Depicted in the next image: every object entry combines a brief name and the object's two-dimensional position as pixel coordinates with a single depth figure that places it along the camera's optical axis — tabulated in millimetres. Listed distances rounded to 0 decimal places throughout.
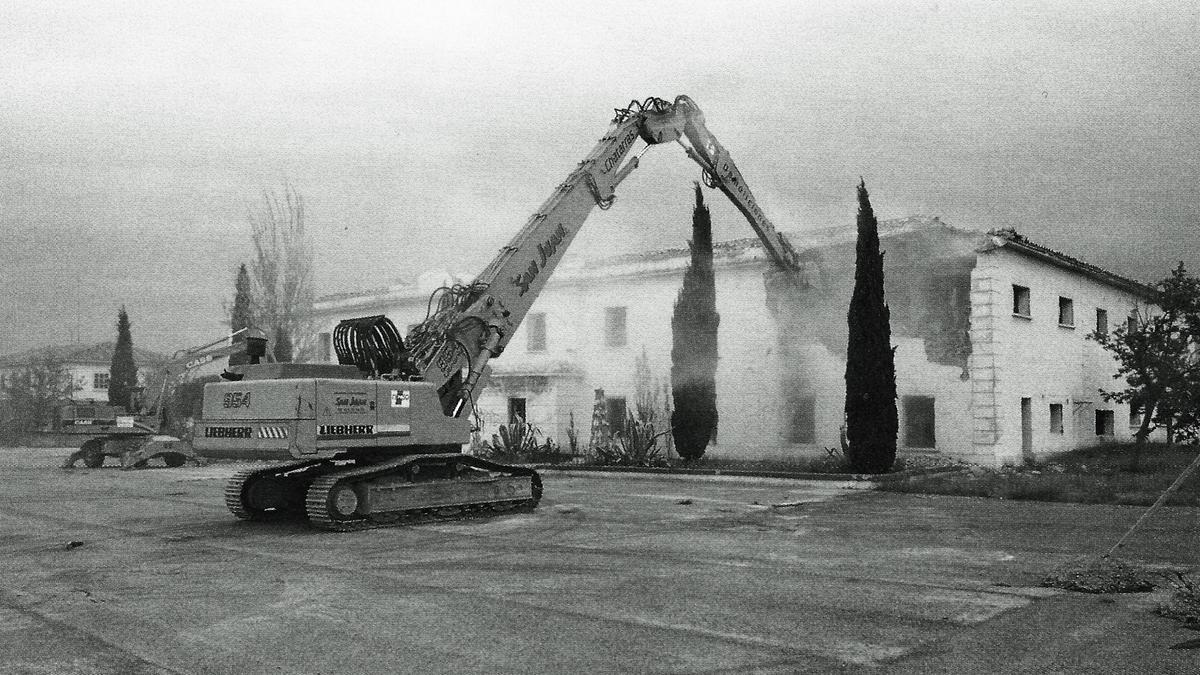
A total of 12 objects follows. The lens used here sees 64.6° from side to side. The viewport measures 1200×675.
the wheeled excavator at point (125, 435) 26781
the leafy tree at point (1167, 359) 18125
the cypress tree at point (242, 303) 34250
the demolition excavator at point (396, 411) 11406
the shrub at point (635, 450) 22797
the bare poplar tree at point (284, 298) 30109
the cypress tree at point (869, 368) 19062
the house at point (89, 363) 63256
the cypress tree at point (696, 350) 22797
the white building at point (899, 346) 21219
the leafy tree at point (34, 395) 46125
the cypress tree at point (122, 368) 42500
